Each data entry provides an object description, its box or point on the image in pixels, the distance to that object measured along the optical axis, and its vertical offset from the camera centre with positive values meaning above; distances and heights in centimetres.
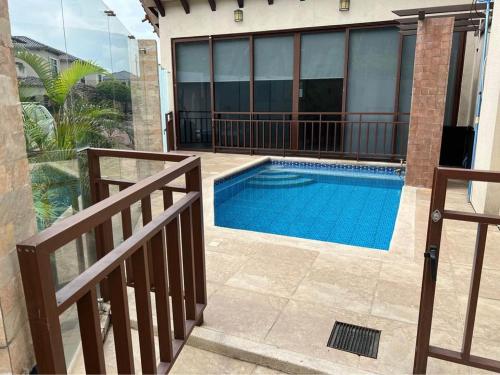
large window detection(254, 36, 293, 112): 777 +62
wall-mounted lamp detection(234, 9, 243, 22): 773 +176
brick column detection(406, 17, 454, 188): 485 +8
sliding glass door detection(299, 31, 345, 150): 738 +40
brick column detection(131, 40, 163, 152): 382 +3
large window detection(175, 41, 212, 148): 855 +23
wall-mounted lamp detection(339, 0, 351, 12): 688 +175
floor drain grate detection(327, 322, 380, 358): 180 -113
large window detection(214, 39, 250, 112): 814 +62
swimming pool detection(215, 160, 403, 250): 414 -131
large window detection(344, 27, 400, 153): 700 +43
